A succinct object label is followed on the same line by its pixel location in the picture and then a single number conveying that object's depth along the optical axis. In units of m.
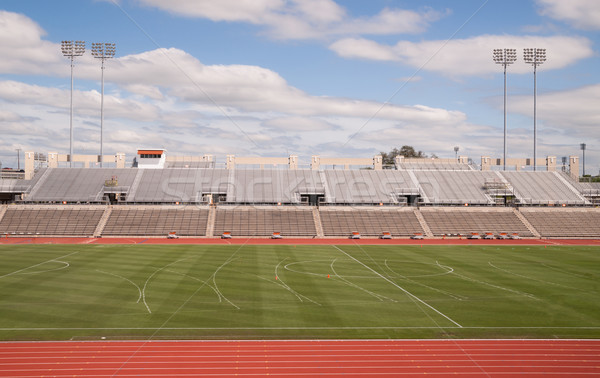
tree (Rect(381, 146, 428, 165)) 137.38
